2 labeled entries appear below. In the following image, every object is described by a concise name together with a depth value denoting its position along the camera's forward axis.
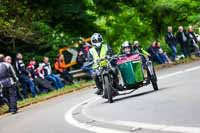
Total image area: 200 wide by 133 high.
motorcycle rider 18.53
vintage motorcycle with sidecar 18.23
